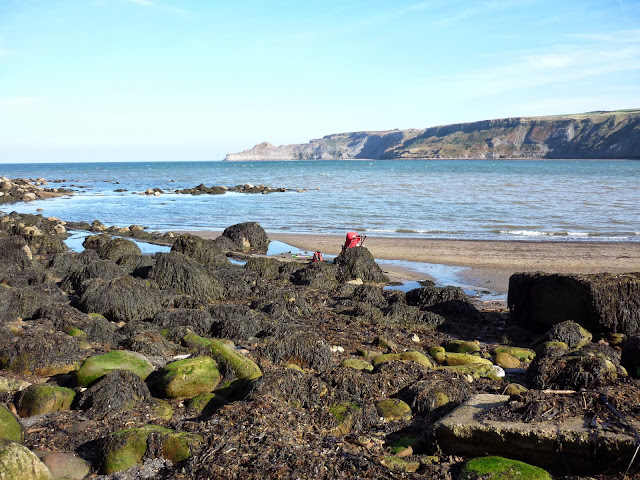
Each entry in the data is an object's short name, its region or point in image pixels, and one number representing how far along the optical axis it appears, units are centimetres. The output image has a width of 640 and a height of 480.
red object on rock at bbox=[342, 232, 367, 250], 1596
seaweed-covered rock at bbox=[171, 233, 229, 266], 1519
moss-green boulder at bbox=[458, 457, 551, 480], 450
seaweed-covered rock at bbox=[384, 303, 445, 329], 1041
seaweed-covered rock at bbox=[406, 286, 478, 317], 1097
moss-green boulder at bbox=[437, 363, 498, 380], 740
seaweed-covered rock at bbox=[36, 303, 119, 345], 852
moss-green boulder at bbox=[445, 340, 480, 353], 871
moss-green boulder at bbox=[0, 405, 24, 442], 493
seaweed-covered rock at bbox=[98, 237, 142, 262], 1531
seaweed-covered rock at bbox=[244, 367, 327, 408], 603
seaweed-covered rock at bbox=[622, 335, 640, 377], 737
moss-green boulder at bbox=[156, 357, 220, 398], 628
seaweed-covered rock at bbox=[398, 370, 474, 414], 621
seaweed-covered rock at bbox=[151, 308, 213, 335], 934
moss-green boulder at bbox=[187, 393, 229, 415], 597
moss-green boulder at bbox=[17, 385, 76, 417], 582
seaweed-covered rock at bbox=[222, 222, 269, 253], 1902
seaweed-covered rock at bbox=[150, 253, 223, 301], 1183
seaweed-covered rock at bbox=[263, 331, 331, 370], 777
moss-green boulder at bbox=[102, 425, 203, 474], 479
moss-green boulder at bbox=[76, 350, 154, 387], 644
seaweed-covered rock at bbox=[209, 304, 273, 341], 903
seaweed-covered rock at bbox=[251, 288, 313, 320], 1042
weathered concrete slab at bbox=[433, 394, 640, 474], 468
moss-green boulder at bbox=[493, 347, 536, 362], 842
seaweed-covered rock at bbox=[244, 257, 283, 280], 1412
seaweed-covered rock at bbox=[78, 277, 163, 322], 981
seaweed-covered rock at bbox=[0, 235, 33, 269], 1392
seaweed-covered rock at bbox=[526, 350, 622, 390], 642
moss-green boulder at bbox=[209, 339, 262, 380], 680
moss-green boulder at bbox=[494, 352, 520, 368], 811
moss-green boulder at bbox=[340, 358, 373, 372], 748
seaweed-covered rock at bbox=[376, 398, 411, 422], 603
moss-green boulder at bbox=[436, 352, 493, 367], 794
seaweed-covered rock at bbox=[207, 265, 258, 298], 1216
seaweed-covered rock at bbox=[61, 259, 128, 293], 1189
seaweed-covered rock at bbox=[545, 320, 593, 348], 879
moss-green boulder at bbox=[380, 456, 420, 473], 483
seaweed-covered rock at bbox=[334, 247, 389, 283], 1410
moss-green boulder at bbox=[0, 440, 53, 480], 413
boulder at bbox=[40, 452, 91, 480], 463
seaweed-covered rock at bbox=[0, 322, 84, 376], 700
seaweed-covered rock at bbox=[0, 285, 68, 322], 921
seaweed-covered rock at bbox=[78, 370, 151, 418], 584
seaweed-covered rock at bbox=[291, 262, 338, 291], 1320
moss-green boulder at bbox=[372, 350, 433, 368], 771
